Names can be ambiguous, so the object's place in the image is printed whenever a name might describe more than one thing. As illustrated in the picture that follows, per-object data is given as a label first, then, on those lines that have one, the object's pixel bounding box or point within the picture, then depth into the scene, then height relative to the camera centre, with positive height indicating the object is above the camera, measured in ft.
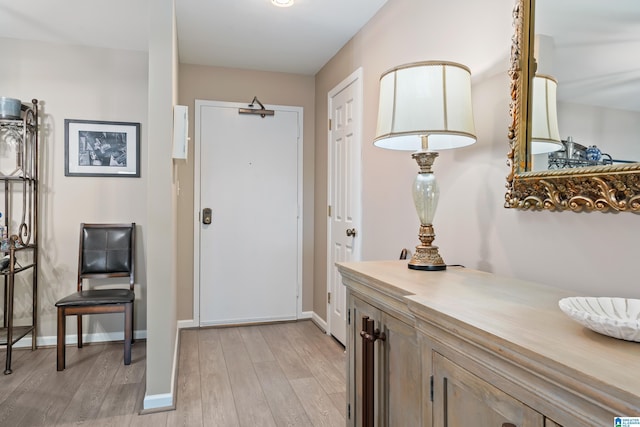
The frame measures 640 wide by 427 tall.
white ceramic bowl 2.23 -0.66
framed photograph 10.58 +1.69
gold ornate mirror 3.39 +0.93
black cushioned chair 9.97 -1.19
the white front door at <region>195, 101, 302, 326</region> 11.99 -0.07
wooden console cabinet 1.92 -0.90
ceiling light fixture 8.15 +4.35
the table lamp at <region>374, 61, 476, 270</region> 4.42 +1.12
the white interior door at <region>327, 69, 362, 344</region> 9.53 +0.61
